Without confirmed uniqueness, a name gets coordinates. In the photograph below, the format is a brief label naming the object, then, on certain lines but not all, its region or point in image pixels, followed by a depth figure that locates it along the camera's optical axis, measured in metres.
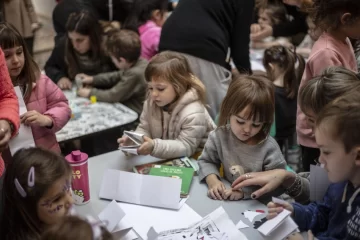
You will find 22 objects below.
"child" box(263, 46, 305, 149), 2.52
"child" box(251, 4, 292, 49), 3.59
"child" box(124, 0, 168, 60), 3.20
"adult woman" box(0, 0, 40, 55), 3.91
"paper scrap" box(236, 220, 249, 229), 1.49
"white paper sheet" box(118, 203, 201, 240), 1.52
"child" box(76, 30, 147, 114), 2.69
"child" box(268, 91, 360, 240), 1.22
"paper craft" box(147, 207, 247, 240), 1.43
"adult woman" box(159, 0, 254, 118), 2.48
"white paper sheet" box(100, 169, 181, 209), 1.62
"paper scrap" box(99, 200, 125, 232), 1.44
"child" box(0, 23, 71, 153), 1.87
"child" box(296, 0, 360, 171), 1.83
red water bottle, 1.58
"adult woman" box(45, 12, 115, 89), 2.83
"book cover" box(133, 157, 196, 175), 1.84
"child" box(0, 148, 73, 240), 1.27
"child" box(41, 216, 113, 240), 0.96
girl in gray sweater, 1.62
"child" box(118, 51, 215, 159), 1.96
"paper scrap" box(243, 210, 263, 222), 1.54
